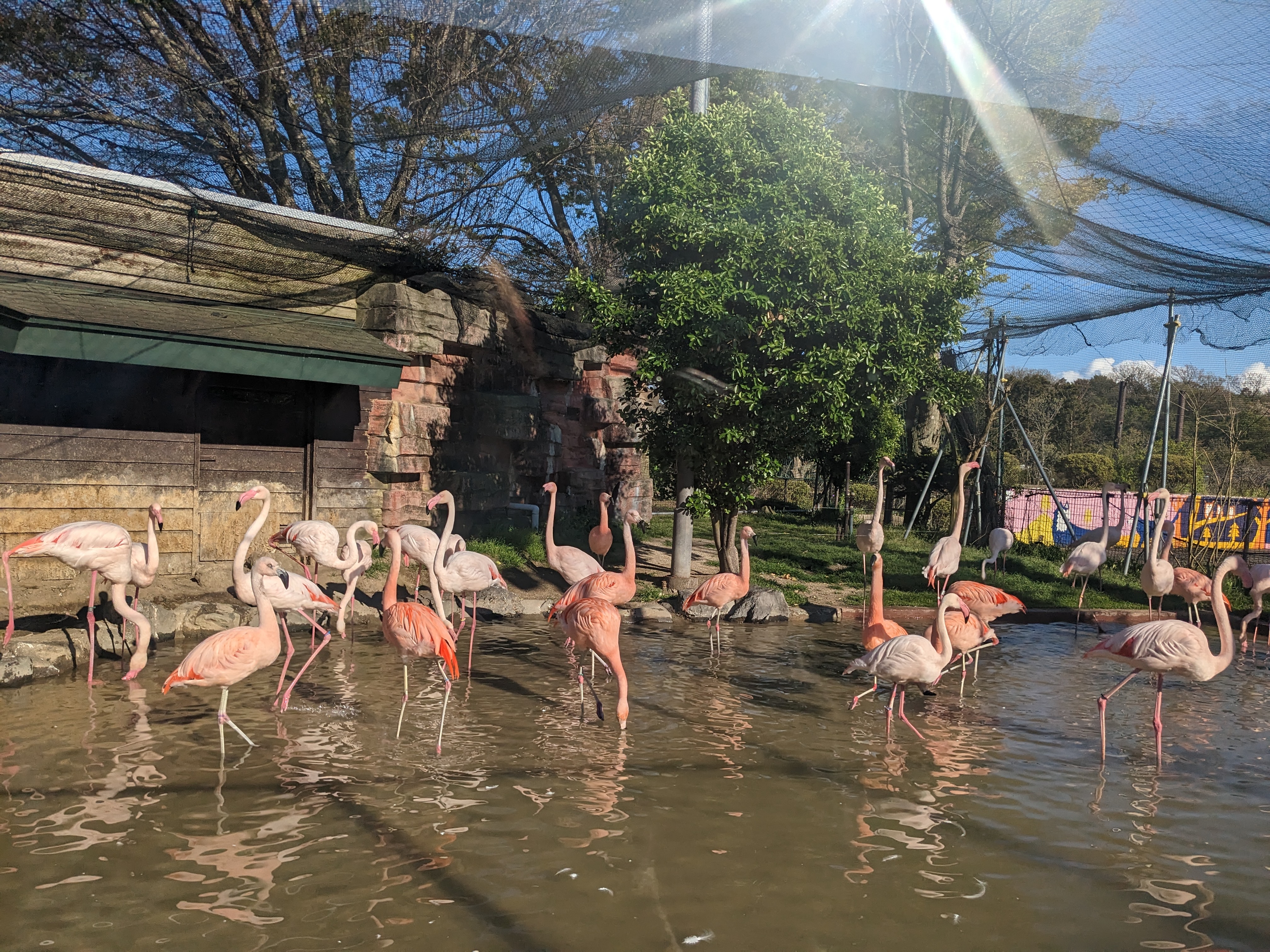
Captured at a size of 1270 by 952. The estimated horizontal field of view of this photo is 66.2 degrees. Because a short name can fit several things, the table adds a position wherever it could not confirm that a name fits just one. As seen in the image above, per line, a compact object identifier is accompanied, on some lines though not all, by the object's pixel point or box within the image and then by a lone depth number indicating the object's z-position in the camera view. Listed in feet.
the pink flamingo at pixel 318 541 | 31.01
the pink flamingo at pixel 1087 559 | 37.70
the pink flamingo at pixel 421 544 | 31.14
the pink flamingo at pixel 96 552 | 24.49
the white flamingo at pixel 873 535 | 37.70
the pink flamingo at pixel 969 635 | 25.11
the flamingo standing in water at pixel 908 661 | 21.26
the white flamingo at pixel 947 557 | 36.58
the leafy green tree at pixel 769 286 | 34.76
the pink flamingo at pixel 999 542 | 46.98
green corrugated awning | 29.45
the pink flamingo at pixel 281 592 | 23.25
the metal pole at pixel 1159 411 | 38.83
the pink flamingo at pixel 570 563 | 31.86
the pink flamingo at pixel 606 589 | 26.02
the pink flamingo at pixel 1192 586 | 34.19
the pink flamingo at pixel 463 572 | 28.91
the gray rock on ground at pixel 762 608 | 36.52
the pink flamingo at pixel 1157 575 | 33.04
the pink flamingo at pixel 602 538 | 38.75
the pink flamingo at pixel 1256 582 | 34.88
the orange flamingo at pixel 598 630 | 21.77
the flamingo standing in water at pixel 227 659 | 18.94
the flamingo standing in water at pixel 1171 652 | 20.51
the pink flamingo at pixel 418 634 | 21.03
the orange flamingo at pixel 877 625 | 25.14
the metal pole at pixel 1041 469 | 47.26
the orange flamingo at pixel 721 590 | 31.22
